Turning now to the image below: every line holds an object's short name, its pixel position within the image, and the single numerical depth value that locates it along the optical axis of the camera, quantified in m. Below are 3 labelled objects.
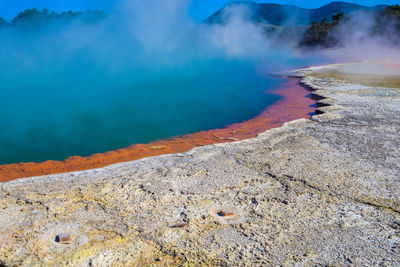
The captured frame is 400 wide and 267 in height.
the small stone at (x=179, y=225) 1.55
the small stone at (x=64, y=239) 1.45
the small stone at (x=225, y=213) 1.63
